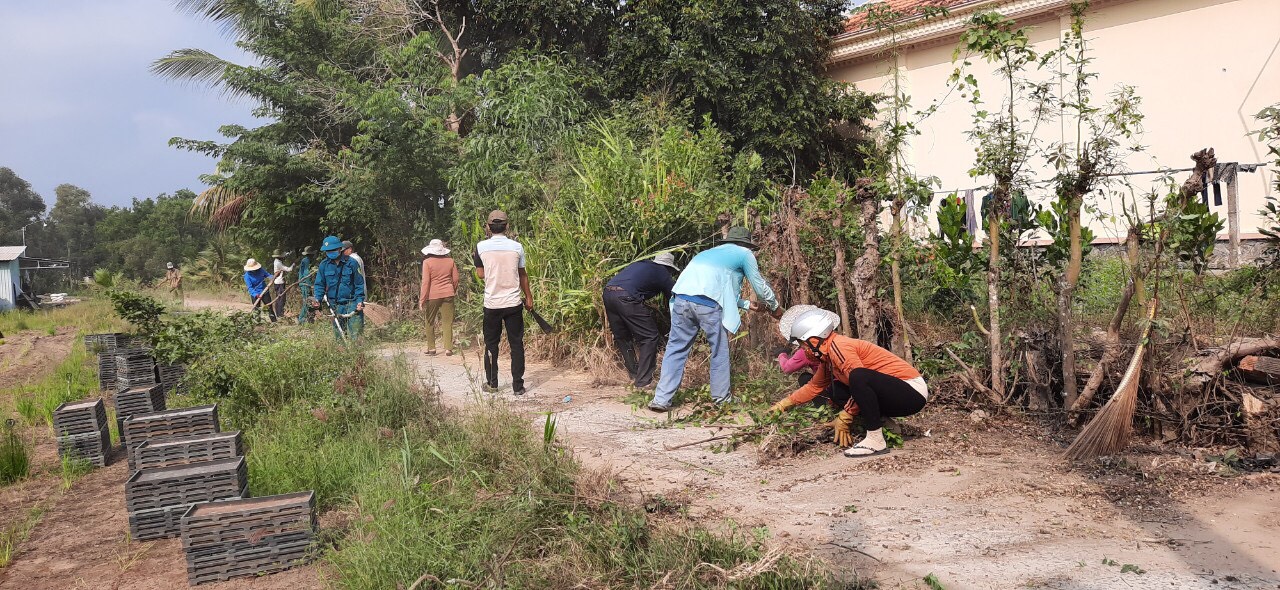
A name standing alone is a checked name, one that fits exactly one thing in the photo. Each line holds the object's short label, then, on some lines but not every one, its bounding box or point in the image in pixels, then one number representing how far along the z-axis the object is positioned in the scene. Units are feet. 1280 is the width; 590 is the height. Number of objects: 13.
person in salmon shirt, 35.37
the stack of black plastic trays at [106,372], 32.83
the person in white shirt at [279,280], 53.16
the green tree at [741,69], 51.19
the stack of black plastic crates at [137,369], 28.14
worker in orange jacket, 18.11
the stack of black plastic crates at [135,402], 24.20
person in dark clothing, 25.59
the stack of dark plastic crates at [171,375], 29.75
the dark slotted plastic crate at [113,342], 34.42
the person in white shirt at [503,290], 26.14
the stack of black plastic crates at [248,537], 14.17
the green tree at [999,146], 19.03
